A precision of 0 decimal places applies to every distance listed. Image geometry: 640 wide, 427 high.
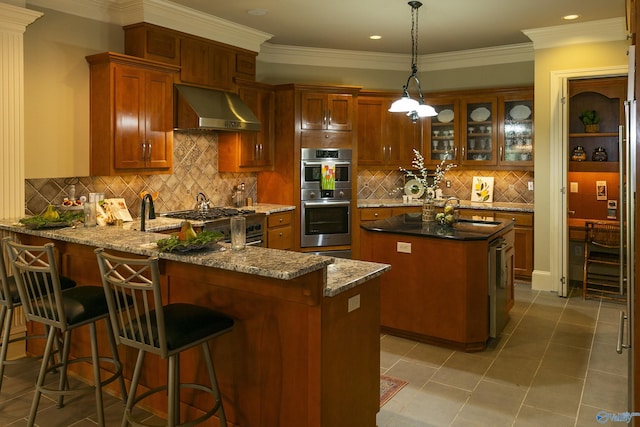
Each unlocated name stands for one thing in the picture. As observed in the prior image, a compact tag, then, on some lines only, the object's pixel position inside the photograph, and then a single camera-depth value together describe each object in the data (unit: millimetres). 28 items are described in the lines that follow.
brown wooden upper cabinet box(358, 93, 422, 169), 6918
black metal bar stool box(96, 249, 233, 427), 2225
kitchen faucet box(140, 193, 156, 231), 4492
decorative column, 3834
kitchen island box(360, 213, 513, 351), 3922
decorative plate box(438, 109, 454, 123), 6914
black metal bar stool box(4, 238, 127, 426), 2641
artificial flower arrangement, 6905
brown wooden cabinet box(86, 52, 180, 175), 4375
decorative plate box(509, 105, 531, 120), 6414
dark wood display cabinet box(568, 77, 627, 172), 5758
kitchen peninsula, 2295
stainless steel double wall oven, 6230
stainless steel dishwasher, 4031
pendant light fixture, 4195
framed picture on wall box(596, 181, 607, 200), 6176
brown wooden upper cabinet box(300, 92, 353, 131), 6176
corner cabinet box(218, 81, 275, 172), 5754
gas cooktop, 5012
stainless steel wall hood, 4934
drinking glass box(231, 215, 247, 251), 2639
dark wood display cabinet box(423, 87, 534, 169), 6434
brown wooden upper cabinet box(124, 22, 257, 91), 4715
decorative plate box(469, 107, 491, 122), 6652
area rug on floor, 3230
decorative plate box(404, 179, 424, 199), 7180
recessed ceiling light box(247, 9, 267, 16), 4996
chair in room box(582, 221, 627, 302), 5520
